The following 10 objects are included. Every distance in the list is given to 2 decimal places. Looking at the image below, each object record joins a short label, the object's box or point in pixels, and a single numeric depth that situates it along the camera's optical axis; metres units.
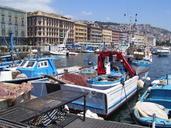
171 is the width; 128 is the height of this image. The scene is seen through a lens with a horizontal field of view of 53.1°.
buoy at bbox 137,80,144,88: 12.74
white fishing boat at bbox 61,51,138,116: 8.37
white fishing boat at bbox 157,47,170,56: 65.35
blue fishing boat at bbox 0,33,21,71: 24.78
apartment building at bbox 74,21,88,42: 90.94
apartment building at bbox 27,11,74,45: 71.47
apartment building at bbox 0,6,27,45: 52.48
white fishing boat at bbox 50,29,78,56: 52.84
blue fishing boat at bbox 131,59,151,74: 20.49
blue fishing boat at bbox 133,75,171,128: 7.10
